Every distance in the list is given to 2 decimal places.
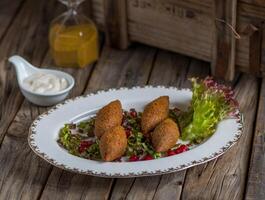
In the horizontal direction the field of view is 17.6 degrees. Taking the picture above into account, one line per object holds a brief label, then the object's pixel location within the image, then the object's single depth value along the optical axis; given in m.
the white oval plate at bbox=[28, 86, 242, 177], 1.22
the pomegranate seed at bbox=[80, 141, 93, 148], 1.29
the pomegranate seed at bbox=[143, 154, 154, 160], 1.24
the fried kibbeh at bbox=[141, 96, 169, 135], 1.29
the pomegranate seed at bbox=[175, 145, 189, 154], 1.26
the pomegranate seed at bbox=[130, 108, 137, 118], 1.35
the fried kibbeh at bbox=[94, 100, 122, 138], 1.28
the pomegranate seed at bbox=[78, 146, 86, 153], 1.28
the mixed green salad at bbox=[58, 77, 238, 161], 1.26
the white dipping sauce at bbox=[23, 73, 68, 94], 1.44
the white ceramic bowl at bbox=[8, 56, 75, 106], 1.42
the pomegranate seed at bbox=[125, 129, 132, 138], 1.29
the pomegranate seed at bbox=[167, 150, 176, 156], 1.25
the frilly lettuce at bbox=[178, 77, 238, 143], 1.29
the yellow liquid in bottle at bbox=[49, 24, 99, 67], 1.55
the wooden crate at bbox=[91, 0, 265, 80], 1.41
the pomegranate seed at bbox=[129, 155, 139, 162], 1.24
